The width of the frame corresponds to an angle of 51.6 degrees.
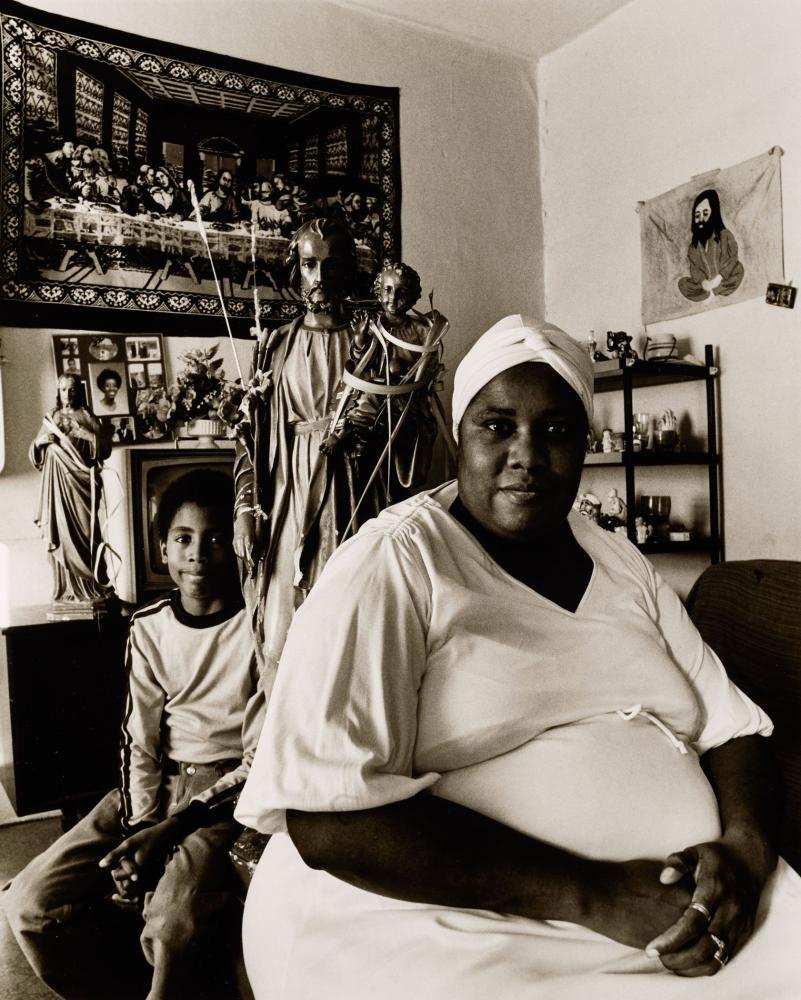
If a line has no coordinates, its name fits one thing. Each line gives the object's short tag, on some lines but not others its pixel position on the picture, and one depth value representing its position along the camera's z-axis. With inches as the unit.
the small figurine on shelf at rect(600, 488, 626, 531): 138.9
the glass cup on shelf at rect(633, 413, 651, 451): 140.6
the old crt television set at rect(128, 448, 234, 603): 123.0
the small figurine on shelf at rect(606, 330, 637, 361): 136.3
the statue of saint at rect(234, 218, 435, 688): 95.2
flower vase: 130.6
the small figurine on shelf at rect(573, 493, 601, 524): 140.1
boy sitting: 67.7
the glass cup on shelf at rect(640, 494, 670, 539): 137.9
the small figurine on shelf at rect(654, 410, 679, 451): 136.1
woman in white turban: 37.2
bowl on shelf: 131.9
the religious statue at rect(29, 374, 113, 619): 114.3
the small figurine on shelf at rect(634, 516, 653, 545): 133.9
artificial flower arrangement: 129.4
